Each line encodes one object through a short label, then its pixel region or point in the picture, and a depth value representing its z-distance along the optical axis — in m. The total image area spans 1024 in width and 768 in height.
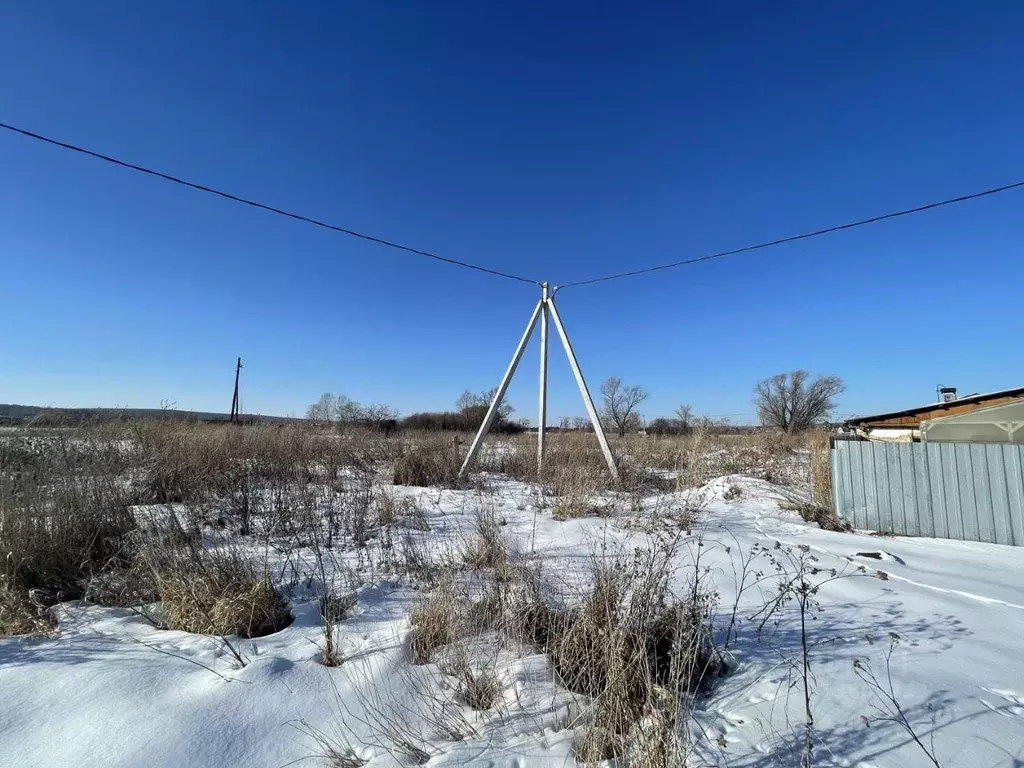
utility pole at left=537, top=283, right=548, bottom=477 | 9.59
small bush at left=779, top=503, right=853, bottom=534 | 6.24
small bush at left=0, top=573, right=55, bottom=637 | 2.51
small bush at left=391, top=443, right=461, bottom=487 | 8.47
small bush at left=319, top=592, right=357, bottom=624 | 2.76
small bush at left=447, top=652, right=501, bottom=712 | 2.06
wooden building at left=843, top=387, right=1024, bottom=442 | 9.33
